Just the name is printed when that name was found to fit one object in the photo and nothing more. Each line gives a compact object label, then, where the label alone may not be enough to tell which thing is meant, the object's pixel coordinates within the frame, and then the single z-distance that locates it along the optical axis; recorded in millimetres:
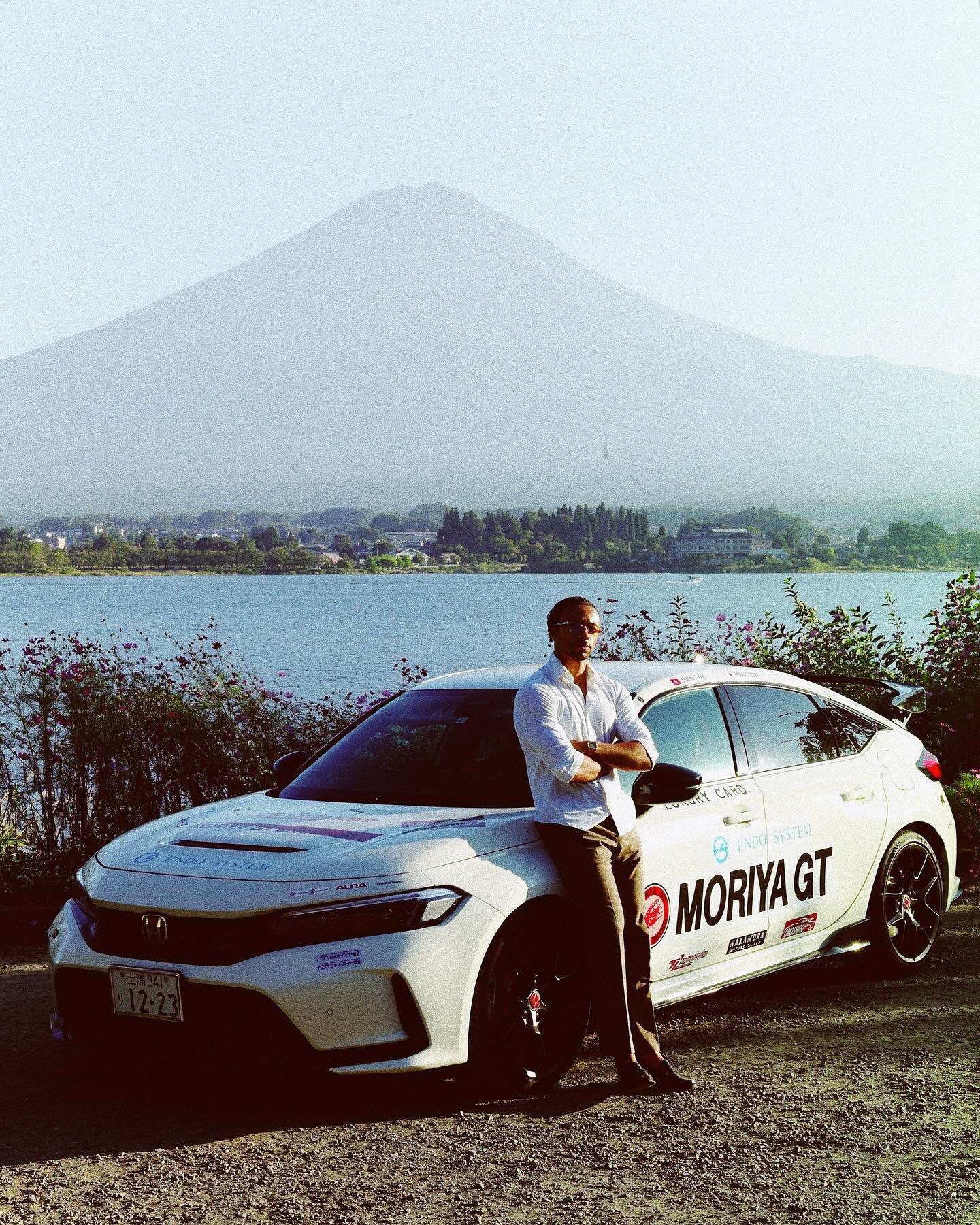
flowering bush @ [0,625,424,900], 9961
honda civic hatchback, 5156
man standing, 5492
